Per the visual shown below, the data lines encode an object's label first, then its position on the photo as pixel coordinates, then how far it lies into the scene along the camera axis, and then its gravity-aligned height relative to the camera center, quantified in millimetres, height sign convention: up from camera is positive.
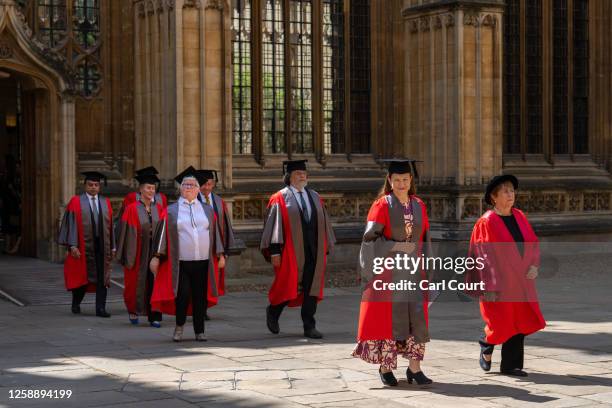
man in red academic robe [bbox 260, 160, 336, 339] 11977 -808
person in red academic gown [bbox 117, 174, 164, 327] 12938 -884
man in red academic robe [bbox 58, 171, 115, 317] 13734 -876
